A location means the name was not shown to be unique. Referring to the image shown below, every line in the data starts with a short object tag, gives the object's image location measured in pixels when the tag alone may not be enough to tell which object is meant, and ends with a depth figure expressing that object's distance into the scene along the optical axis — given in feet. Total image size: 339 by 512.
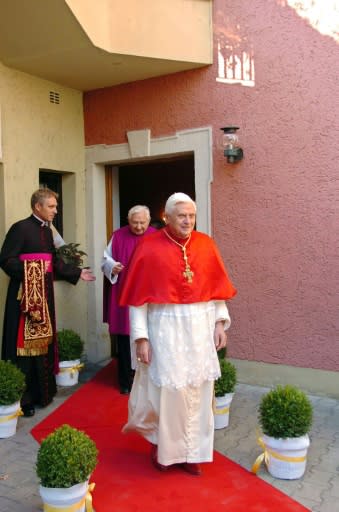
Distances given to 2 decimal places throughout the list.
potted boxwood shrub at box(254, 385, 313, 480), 12.69
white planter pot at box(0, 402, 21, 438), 15.56
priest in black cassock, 17.21
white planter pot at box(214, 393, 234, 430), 15.92
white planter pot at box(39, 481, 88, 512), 10.85
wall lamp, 19.35
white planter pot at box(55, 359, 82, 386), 20.39
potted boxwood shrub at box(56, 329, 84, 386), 20.27
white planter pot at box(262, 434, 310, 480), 12.74
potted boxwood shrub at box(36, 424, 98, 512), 10.73
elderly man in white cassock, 12.71
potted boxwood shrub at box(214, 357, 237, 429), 15.90
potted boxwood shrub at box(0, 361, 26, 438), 15.35
